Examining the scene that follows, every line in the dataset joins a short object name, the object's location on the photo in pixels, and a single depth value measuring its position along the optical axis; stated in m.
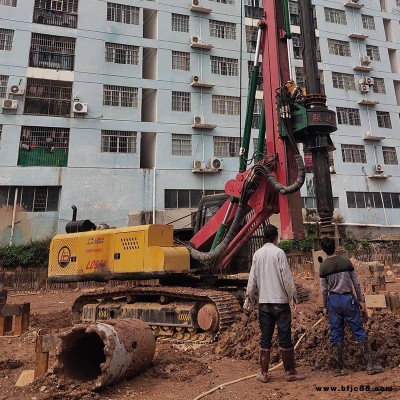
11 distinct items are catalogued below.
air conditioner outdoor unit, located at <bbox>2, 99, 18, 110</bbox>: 22.89
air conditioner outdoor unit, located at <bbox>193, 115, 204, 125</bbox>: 27.02
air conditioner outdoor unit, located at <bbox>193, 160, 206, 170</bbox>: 26.14
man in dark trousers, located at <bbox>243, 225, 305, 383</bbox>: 4.88
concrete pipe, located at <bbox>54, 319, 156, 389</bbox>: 4.77
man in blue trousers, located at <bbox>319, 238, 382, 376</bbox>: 4.82
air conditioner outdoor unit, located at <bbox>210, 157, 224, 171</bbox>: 26.44
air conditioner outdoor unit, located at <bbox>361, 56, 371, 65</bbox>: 33.78
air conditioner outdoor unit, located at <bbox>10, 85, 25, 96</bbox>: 23.27
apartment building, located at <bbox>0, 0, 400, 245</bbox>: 23.55
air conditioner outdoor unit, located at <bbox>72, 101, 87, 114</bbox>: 24.27
